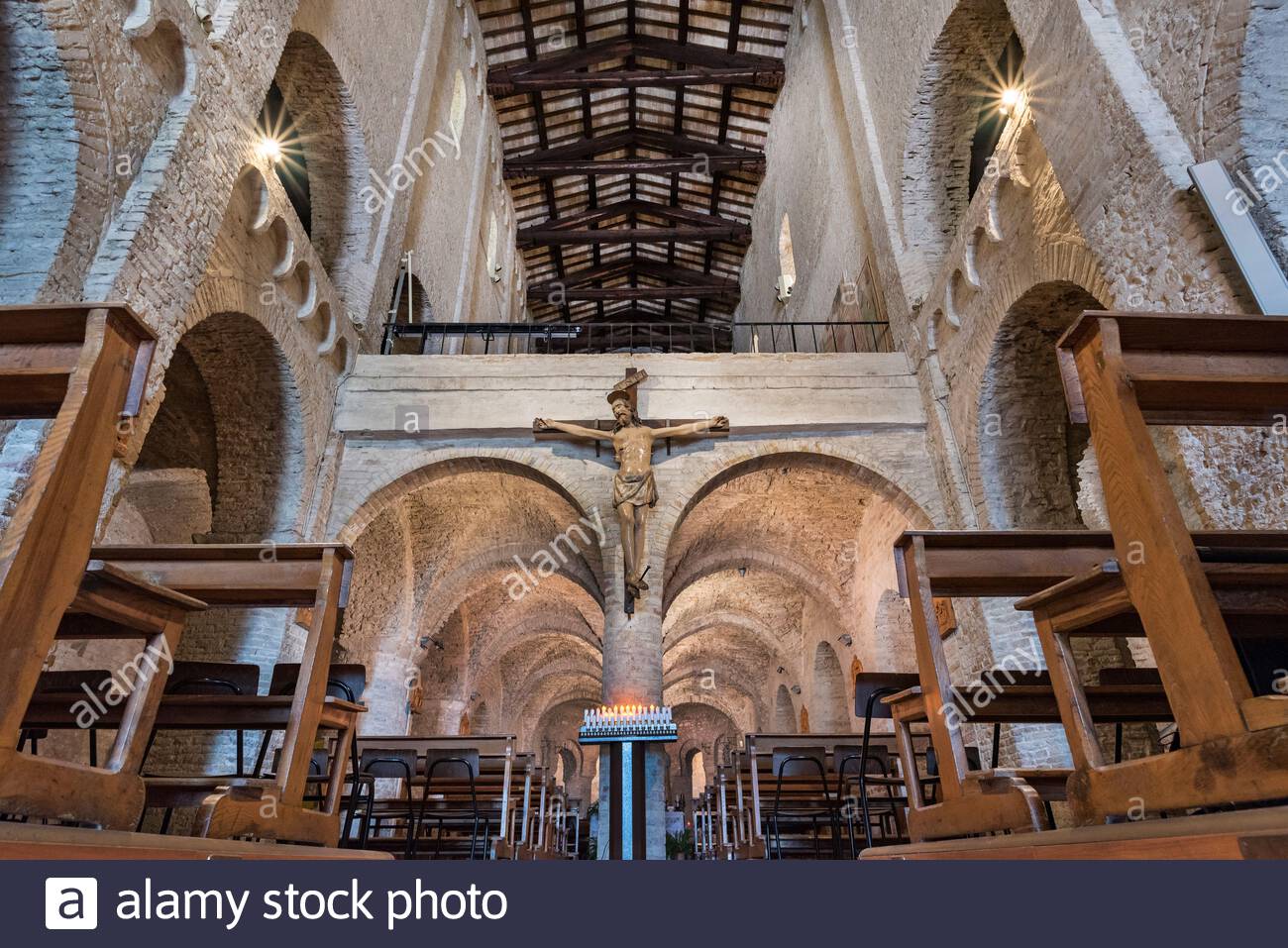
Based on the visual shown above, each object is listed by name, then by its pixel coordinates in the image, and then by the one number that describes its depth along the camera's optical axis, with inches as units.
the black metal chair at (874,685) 157.9
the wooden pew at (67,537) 79.2
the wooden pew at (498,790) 220.4
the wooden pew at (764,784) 205.3
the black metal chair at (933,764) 216.4
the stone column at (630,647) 322.7
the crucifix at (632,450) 334.3
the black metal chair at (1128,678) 157.4
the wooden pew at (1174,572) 67.2
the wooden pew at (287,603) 117.4
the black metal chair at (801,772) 181.6
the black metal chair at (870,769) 168.2
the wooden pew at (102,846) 56.6
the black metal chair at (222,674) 178.4
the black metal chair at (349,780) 158.2
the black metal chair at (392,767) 180.5
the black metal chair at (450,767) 210.8
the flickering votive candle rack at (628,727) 226.1
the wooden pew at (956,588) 109.5
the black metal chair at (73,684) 153.2
